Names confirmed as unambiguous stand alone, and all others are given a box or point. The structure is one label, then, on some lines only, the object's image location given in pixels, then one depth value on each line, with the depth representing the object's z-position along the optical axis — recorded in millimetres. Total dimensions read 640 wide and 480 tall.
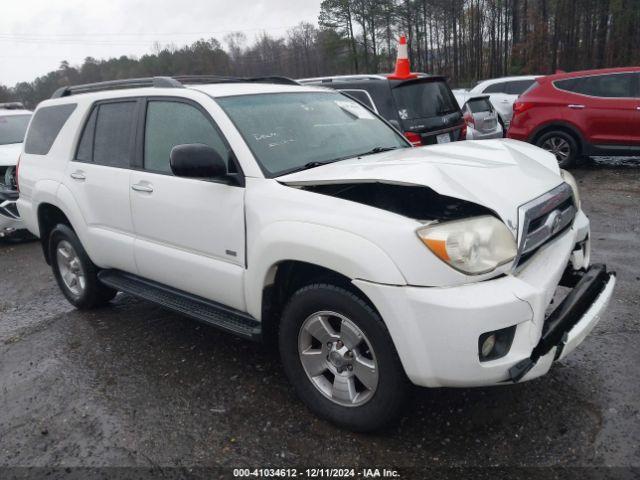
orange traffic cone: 6902
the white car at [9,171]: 7293
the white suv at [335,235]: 2379
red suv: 8914
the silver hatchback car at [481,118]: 9562
